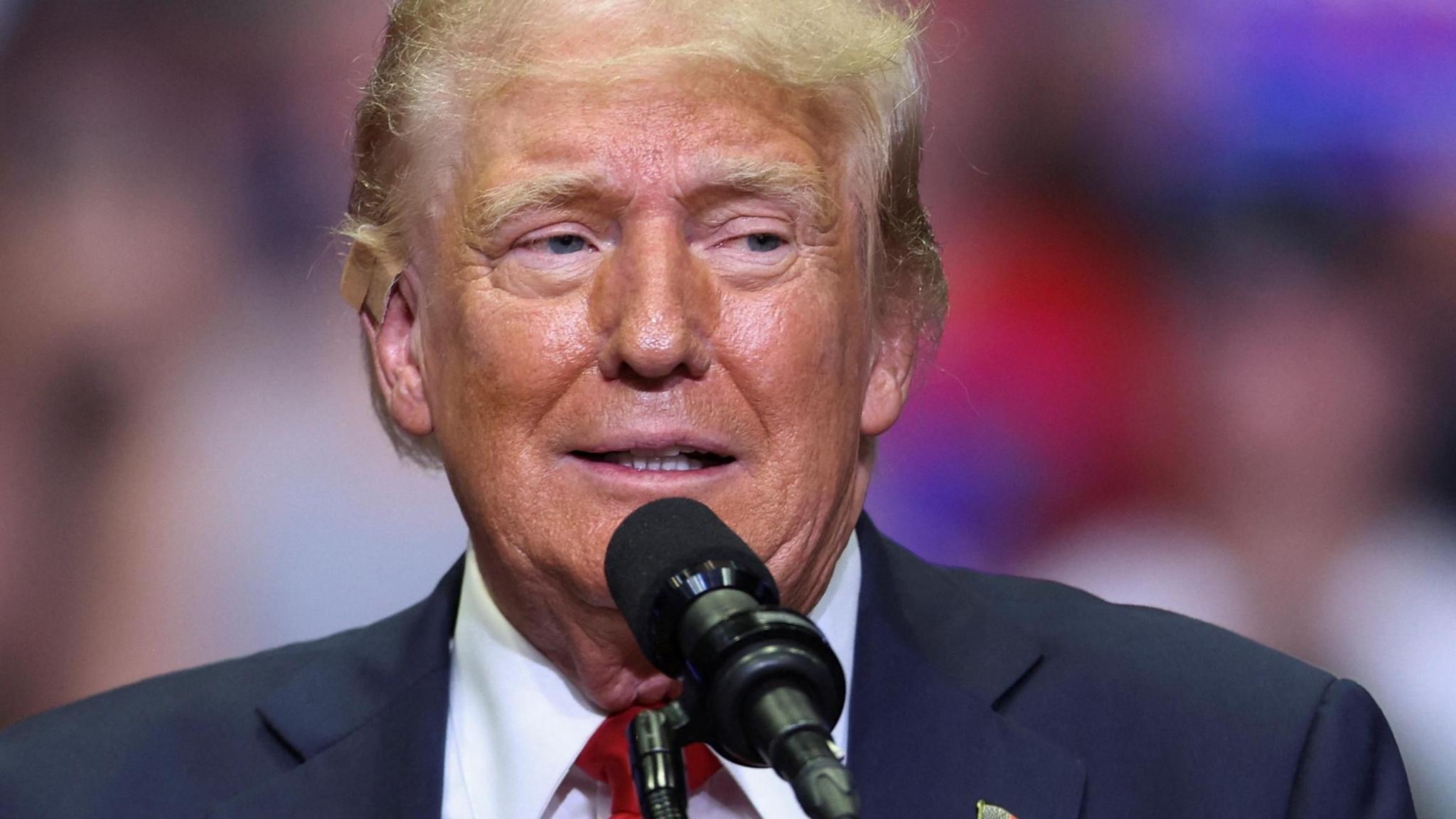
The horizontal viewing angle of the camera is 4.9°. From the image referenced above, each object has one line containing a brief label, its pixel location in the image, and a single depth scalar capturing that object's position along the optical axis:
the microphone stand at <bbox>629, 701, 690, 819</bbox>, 5.02
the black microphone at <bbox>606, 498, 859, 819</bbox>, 4.99
